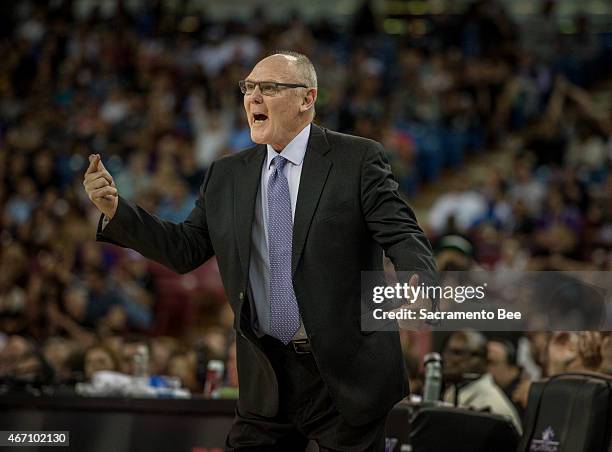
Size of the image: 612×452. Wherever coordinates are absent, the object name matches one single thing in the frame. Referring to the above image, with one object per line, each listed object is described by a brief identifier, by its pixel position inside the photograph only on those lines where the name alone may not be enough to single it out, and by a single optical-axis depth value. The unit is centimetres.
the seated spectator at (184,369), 1437
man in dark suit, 711
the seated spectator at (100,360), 1427
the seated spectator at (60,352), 1552
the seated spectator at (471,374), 1098
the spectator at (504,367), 1225
